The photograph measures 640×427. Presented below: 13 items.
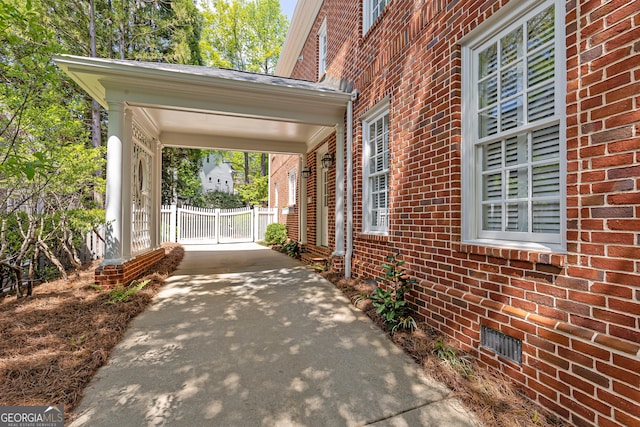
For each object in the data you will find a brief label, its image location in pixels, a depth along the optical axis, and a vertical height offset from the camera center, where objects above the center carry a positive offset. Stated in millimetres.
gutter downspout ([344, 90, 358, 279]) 4734 +252
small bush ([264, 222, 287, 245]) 9930 -679
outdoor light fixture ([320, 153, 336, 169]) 6340 +1189
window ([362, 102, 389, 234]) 4031 +649
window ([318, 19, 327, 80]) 6668 +3954
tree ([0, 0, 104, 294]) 3229 +723
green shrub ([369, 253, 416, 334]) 2893 -894
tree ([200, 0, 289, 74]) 16406 +10532
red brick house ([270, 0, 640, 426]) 1475 +222
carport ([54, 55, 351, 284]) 4082 +1784
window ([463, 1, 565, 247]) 1921 +620
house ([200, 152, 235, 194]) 27078 +3695
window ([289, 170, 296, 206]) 9961 +958
